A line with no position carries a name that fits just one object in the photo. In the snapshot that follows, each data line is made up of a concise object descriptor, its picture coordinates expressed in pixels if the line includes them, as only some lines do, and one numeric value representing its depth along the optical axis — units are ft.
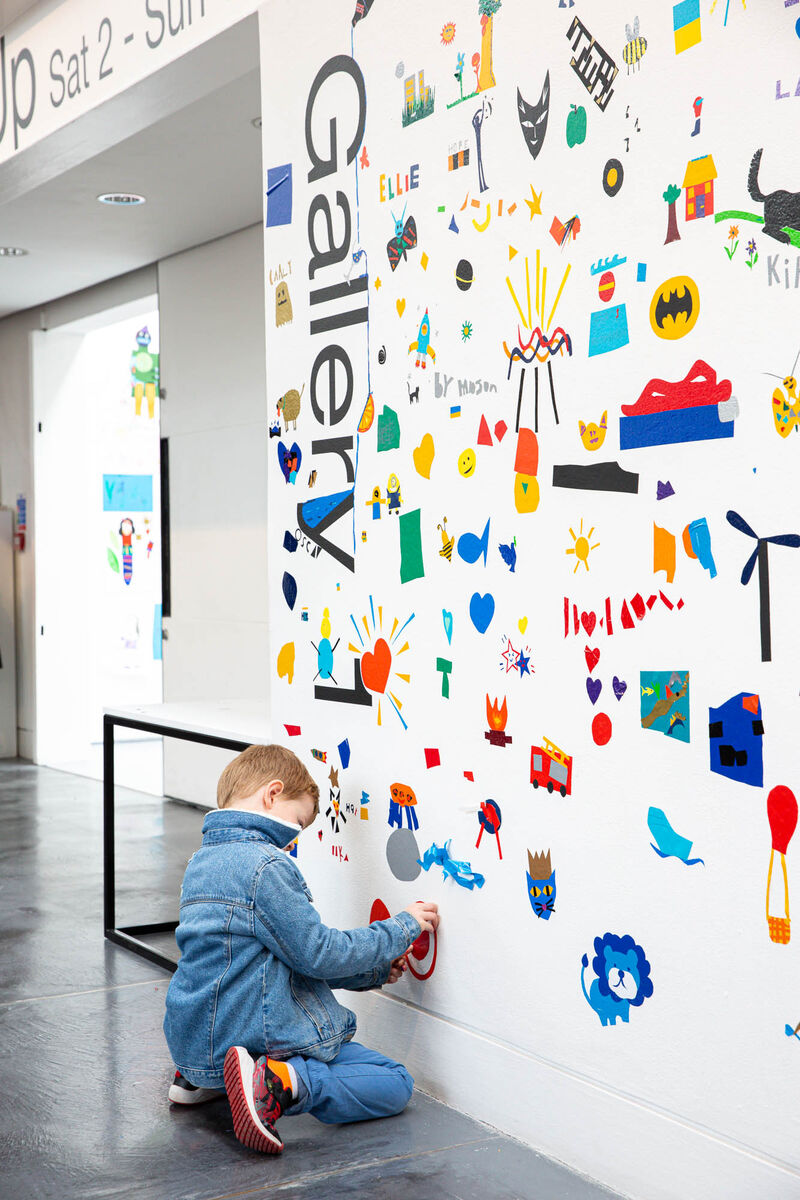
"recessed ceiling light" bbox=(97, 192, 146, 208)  18.12
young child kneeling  7.61
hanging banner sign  10.68
